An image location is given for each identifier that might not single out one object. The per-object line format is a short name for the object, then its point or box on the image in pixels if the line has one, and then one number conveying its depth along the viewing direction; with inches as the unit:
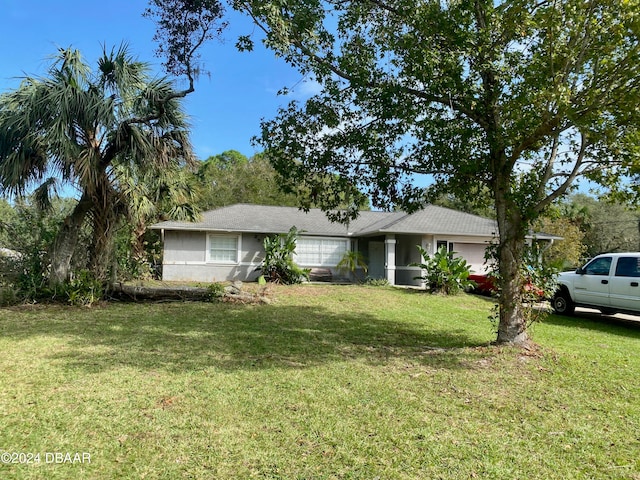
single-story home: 751.7
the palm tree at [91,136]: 402.9
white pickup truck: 419.6
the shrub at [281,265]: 714.8
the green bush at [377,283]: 715.8
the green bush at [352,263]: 776.0
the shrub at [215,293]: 506.3
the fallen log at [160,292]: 485.5
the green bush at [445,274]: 607.2
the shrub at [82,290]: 440.8
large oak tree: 234.5
